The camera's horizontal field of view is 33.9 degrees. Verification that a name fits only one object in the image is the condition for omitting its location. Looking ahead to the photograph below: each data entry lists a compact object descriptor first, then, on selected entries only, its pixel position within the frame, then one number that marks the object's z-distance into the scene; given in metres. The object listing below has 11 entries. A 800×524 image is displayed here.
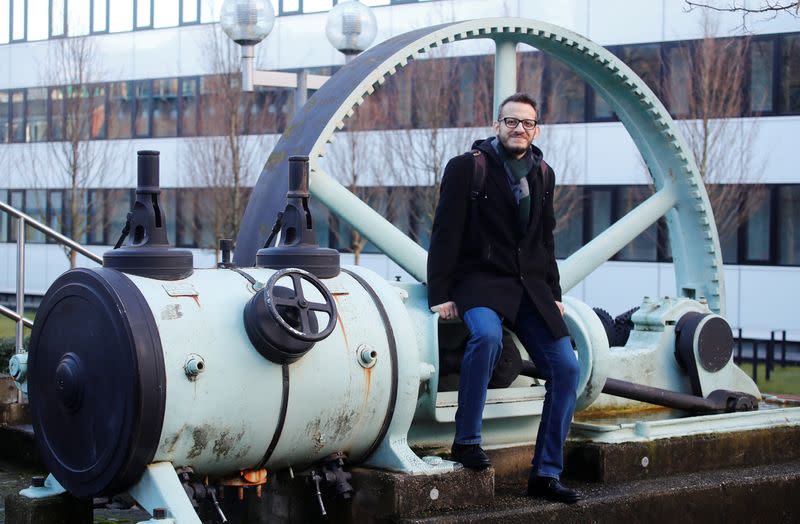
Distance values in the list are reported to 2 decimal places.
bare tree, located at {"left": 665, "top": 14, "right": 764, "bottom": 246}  21.39
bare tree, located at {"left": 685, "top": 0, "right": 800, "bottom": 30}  19.55
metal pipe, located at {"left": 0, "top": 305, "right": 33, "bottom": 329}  8.86
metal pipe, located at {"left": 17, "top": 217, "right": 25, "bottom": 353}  9.06
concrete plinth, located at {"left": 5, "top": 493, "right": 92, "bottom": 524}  5.23
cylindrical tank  4.81
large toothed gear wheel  7.20
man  5.84
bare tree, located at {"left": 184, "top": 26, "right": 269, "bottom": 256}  26.03
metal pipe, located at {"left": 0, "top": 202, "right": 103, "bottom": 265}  9.22
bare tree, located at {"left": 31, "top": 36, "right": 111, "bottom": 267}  28.83
